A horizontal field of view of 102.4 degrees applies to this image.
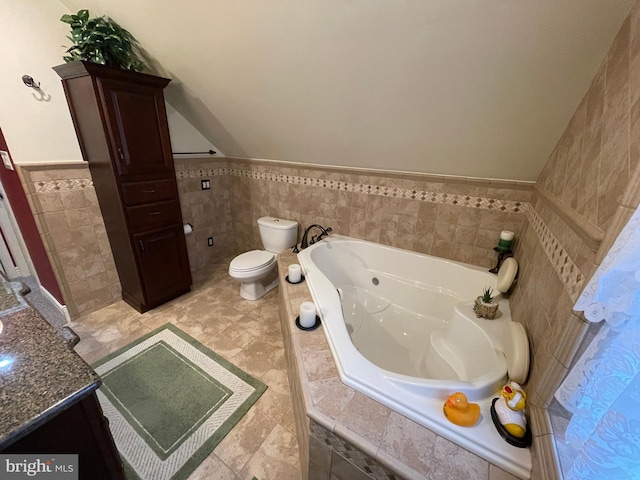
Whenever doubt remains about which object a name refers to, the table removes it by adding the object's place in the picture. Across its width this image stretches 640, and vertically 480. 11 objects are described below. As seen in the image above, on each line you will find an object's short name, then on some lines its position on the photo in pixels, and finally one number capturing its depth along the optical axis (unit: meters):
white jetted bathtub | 0.90
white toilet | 2.19
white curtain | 0.41
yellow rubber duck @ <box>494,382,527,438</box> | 0.80
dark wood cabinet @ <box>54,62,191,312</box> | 1.65
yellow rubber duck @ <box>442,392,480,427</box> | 0.84
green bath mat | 1.20
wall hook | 1.60
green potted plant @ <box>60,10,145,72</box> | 1.52
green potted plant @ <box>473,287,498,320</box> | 1.36
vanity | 0.52
